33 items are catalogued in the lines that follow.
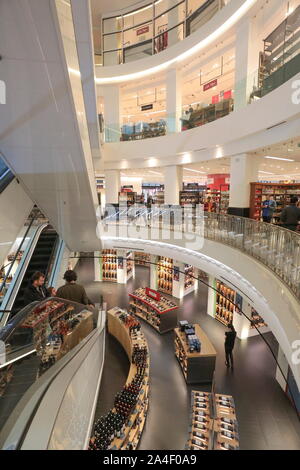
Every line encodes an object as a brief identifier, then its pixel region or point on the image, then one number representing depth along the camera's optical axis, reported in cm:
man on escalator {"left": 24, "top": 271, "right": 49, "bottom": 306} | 420
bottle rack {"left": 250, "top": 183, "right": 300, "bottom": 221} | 821
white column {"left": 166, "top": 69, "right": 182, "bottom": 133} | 1083
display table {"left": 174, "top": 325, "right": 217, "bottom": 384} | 703
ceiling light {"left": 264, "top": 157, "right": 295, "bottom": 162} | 925
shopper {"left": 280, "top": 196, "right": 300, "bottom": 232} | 525
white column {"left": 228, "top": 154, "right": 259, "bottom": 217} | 802
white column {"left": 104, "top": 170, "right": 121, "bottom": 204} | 1353
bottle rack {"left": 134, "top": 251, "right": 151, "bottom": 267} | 1724
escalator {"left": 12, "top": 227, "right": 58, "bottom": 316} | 609
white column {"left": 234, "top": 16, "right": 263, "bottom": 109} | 734
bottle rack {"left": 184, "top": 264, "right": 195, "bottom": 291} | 1278
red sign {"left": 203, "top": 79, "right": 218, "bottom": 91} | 1222
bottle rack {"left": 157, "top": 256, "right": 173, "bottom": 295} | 1306
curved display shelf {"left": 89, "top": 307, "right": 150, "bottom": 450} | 470
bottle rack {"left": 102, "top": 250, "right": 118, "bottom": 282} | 1462
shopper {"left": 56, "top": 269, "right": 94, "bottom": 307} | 499
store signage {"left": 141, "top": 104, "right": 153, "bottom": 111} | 1338
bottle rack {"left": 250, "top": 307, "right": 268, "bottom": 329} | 943
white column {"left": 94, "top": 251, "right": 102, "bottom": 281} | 1455
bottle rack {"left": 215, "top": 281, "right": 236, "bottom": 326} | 1002
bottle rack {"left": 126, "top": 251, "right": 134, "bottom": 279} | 1488
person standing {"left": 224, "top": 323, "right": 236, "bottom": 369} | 760
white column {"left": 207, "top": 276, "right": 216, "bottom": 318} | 1079
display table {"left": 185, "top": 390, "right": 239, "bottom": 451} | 467
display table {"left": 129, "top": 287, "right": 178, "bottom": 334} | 955
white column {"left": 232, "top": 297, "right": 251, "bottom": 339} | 905
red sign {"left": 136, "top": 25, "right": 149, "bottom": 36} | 1292
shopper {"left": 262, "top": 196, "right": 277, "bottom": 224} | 755
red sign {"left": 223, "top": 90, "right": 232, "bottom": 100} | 818
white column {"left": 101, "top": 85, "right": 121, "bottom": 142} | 1223
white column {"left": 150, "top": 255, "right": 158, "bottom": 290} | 1329
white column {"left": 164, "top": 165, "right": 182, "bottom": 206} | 1162
